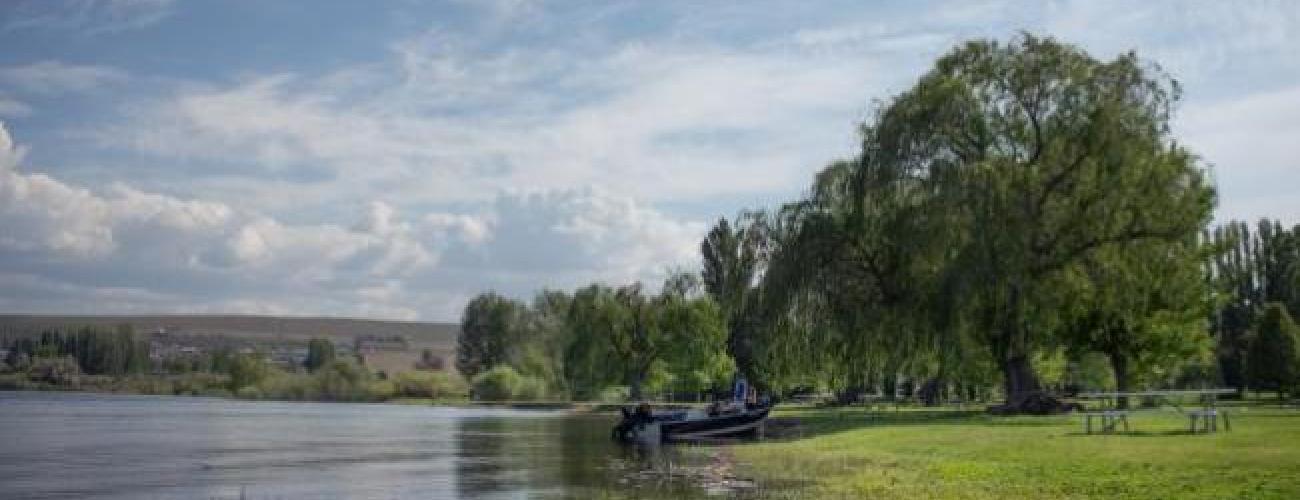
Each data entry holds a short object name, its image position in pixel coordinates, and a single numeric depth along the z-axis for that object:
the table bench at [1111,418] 32.31
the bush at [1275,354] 66.50
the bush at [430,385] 153.50
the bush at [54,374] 194.25
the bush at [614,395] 118.59
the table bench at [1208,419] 30.56
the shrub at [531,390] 130.12
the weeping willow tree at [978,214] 45.19
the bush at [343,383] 156.00
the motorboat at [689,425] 51.31
